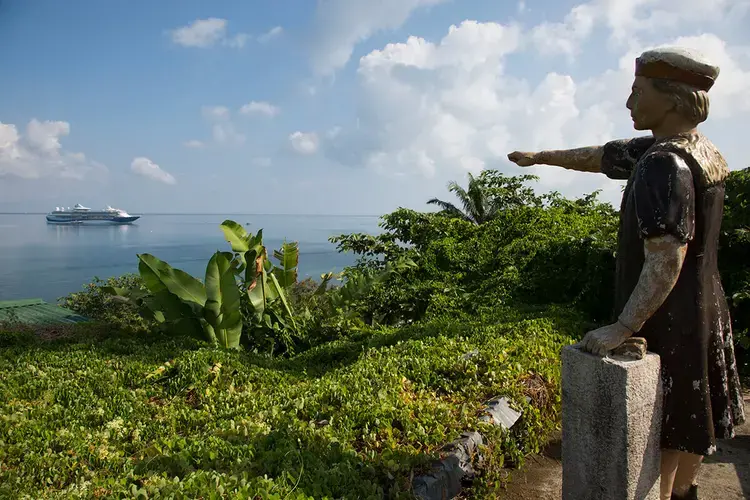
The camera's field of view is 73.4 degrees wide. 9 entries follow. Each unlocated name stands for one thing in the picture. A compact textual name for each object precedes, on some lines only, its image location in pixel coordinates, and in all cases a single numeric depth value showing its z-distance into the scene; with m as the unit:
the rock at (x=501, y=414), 3.07
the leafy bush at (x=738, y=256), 4.60
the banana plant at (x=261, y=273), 5.88
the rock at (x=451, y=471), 2.41
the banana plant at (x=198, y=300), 5.45
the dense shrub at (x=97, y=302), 10.75
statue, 1.77
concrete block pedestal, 1.86
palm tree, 15.01
